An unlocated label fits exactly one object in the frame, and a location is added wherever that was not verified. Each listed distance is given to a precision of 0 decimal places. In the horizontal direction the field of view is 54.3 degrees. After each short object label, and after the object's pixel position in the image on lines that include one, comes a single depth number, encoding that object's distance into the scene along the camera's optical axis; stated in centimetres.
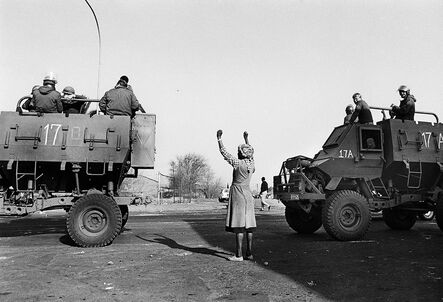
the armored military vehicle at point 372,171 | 963
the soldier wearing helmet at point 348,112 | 1116
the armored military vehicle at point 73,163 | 804
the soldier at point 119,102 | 868
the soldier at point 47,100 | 851
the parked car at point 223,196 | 4350
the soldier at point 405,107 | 1040
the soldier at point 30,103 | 873
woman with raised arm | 661
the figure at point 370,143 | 989
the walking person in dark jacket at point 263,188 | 2345
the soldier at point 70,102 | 934
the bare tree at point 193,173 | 7231
